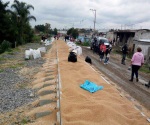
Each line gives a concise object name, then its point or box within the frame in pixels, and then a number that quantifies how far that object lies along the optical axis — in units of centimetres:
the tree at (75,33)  4161
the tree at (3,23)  2084
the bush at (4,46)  1724
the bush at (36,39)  3505
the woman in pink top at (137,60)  732
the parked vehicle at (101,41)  1730
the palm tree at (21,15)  2658
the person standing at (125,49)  1191
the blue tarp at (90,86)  546
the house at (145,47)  1408
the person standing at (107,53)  1149
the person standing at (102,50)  1206
